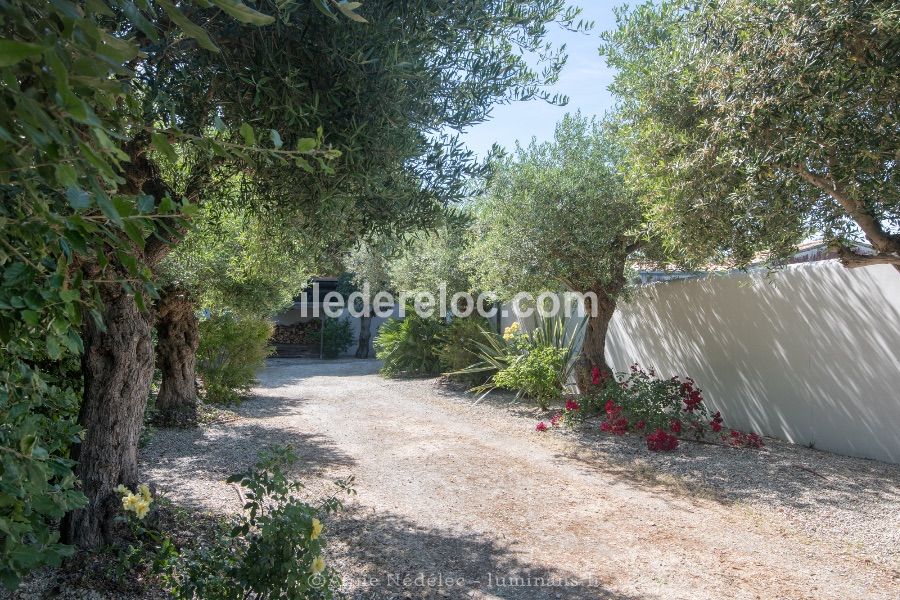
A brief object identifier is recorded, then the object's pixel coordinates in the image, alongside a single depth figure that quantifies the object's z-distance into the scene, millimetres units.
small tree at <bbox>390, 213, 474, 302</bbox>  12820
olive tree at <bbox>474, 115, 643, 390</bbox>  7672
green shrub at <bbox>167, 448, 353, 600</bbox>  2556
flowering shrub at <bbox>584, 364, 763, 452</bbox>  6984
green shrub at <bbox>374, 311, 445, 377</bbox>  14750
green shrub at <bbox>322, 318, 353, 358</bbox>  22219
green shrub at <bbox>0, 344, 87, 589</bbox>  1355
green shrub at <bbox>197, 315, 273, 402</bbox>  10234
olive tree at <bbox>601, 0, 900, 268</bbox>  4164
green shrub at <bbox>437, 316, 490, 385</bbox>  12734
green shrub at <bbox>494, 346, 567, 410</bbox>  9086
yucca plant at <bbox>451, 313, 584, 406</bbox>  9359
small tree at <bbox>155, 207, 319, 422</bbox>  5387
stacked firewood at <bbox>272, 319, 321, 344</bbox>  22406
